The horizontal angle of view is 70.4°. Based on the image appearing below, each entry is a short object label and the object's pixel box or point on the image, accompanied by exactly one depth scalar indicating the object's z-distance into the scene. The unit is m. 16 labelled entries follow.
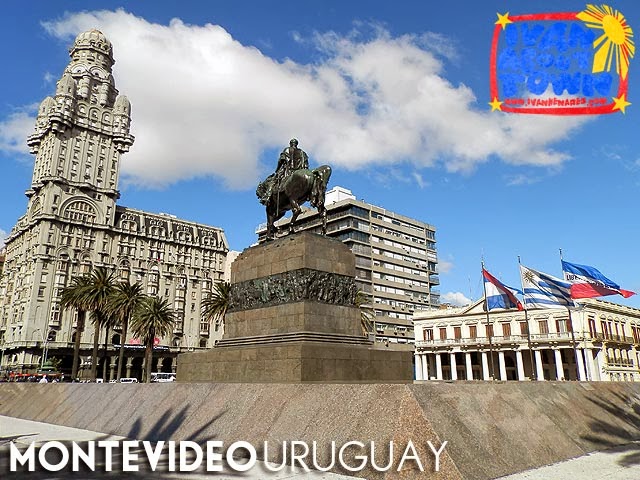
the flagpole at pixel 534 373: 60.25
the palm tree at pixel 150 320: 54.61
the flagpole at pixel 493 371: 63.69
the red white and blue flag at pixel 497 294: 37.12
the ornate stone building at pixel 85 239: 74.44
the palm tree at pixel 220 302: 48.19
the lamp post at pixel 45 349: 70.01
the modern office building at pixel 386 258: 84.12
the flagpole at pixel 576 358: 58.05
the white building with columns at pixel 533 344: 59.97
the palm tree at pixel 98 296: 52.28
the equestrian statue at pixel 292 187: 19.27
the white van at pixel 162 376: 61.81
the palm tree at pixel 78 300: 52.22
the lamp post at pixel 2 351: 76.00
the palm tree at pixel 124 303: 53.16
